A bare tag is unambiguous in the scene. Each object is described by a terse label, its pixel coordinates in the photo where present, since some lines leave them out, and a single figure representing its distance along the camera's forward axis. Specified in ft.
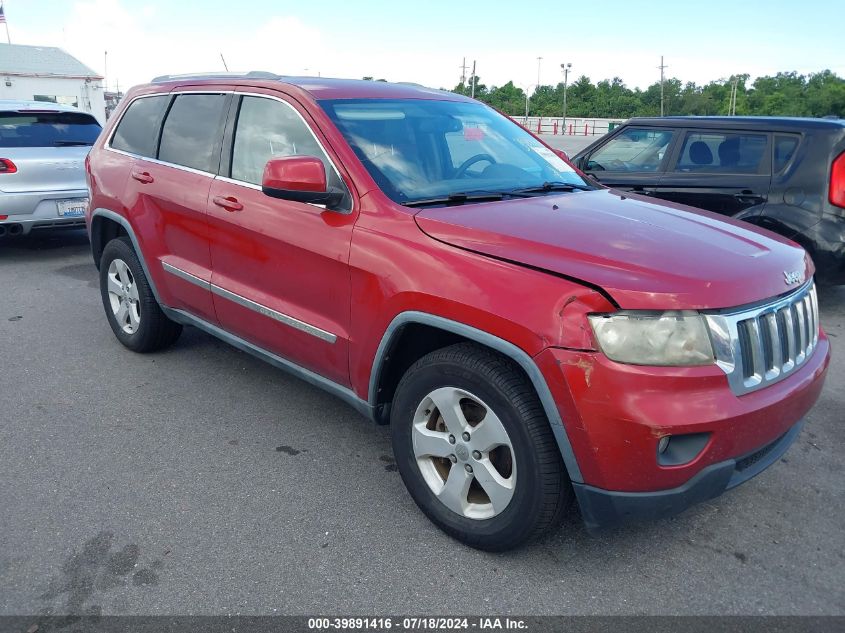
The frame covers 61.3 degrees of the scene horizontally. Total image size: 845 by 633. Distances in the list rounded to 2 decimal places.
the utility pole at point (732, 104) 267.31
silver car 24.49
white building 143.54
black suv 18.99
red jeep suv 7.75
